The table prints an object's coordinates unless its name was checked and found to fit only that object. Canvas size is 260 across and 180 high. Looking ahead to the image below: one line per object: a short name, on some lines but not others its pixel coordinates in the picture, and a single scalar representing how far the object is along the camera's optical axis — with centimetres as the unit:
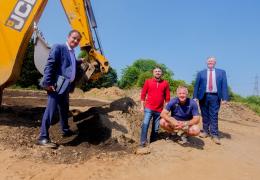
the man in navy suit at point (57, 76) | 286
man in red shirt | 330
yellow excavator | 325
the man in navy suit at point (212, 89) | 356
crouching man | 309
